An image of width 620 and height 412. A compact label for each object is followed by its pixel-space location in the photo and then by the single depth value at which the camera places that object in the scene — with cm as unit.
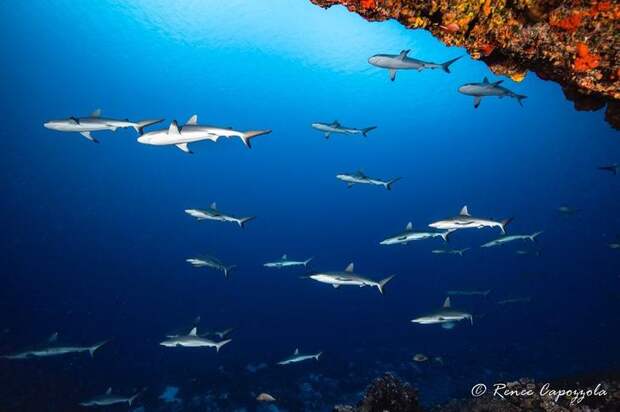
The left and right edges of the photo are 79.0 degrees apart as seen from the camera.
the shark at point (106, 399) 1163
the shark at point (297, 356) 1195
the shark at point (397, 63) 833
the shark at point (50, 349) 1207
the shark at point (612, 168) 1133
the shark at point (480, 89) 874
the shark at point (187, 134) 630
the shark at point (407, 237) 1076
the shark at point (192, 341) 1047
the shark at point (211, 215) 1052
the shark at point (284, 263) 1323
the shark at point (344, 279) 954
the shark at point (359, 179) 1258
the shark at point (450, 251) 1617
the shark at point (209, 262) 1159
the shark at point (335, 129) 1322
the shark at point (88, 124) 751
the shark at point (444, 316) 1041
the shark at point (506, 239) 1360
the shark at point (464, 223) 857
